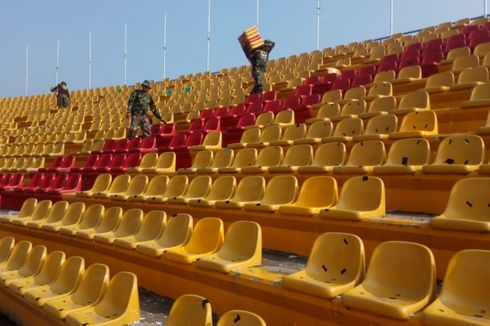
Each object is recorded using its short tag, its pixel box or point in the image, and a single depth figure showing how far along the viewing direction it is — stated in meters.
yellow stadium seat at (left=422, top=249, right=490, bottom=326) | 1.70
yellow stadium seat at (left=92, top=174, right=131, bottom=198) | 5.53
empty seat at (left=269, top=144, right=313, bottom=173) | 4.28
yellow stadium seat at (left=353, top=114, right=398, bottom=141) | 4.26
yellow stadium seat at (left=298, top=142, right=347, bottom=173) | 3.99
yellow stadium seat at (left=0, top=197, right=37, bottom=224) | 5.54
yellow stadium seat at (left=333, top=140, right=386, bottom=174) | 3.66
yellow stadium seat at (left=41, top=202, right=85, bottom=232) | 4.74
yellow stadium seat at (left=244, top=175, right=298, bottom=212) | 3.59
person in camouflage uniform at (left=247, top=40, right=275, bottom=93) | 8.73
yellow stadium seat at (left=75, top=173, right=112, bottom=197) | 5.77
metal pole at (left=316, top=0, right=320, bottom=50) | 16.38
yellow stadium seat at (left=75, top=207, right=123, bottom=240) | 4.22
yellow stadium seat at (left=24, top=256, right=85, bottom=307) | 3.07
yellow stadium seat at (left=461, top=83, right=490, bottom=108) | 4.00
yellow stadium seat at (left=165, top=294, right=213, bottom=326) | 1.98
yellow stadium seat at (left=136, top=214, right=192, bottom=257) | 3.39
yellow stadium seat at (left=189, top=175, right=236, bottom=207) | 4.18
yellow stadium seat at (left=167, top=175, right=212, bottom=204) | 4.45
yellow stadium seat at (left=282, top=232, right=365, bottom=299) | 2.17
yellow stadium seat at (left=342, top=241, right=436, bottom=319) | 1.87
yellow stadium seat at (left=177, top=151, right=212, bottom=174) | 5.47
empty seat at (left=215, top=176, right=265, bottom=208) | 3.89
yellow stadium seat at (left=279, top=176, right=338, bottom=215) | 3.32
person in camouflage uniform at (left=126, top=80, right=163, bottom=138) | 7.30
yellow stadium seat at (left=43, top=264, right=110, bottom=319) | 2.77
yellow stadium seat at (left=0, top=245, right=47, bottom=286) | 3.66
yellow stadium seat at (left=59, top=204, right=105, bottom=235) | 4.50
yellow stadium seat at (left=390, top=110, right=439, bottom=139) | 3.92
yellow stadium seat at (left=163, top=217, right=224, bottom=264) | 3.16
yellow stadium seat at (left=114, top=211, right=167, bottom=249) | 3.72
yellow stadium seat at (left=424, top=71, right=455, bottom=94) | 4.87
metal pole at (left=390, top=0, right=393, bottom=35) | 14.57
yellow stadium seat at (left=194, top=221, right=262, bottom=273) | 2.80
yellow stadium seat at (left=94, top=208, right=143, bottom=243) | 3.97
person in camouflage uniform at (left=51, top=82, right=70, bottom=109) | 15.02
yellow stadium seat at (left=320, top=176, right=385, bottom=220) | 2.88
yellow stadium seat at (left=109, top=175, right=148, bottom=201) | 5.17
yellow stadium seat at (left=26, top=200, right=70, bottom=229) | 4.98
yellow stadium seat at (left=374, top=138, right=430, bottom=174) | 3.33
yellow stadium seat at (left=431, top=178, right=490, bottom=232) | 2.35
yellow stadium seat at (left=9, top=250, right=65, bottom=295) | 3.39
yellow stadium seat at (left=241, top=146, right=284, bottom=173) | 4.56
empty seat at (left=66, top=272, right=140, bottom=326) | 2.49
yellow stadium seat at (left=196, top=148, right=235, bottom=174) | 5.15
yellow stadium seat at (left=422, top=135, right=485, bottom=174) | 3.00
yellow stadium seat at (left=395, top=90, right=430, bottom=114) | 4.59
